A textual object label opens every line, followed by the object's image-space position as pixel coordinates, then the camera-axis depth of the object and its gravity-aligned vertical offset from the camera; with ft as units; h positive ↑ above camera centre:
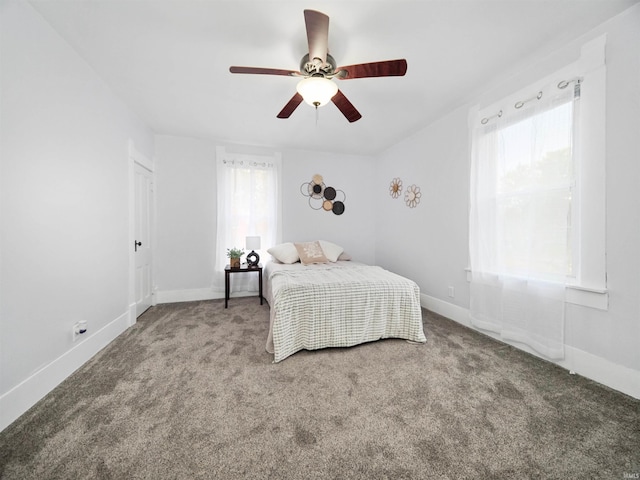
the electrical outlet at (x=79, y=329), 6.27 -2.42
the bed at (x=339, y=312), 7.04 -2.27
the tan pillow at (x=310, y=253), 12.05 -0.82
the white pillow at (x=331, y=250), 12.90 -0.70
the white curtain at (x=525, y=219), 6.31 +0.54
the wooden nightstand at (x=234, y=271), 11.59 -1.63
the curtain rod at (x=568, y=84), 6.07 +3.91
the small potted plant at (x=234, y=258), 11.98 -1.05
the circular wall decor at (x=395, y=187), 13.14 +2.73
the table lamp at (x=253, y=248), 12.08 -0.59
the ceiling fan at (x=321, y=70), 5.05 +3.83
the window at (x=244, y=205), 12.86 +1.69
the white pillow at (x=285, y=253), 12.15 -0.81
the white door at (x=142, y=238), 9.98 -0.09
